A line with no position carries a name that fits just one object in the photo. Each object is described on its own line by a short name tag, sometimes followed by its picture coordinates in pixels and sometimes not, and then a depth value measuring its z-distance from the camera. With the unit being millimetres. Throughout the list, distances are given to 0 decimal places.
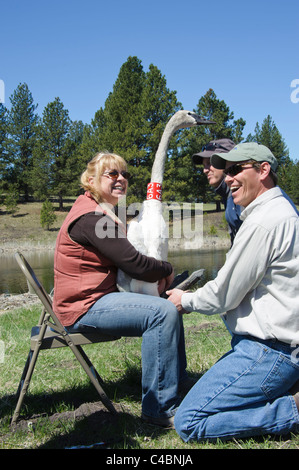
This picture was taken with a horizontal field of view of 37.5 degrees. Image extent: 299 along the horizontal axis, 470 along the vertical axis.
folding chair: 2799
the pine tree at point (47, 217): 35750
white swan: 3023
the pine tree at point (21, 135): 48062
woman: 2904
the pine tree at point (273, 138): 49750
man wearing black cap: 4191
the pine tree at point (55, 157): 45156
